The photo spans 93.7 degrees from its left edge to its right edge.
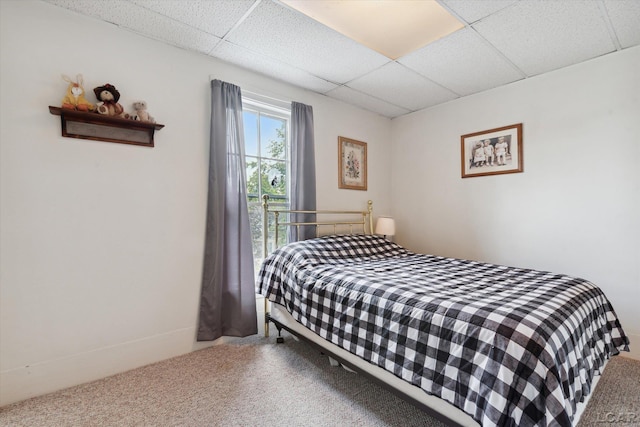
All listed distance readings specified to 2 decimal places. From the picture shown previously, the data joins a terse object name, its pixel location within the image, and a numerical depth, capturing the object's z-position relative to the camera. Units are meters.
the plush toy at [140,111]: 2.13
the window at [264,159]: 2.85
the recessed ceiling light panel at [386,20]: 2.07
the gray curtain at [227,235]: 2.44
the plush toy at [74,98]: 1.88
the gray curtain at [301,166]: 2.98
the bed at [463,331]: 1.11
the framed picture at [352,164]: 3.46
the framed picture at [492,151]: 2.94
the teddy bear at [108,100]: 1.98
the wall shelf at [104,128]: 1.90
